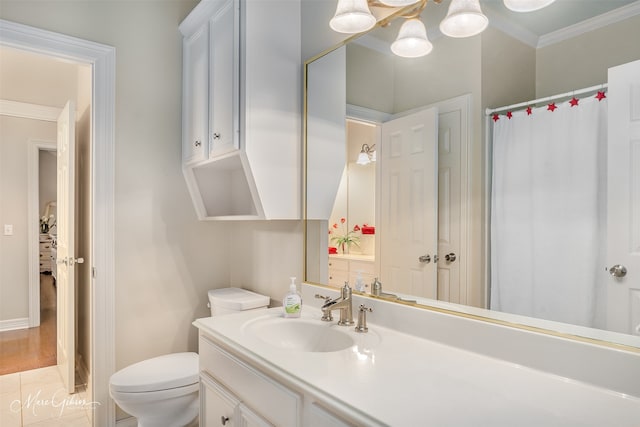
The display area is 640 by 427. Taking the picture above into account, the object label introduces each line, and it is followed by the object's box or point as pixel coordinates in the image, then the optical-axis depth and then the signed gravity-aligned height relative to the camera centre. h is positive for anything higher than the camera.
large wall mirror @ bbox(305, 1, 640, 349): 1.08 +0.21
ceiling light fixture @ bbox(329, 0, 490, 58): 1.25 +0.67
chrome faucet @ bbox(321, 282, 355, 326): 1.51 -0.37
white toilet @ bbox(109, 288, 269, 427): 1.83 -0.85
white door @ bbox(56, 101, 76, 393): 2.57 -0.25
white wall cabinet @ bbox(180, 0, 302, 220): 1.79 +0.56
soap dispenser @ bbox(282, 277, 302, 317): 1.64 -0.40
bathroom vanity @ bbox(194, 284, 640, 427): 0.82 -0.42
